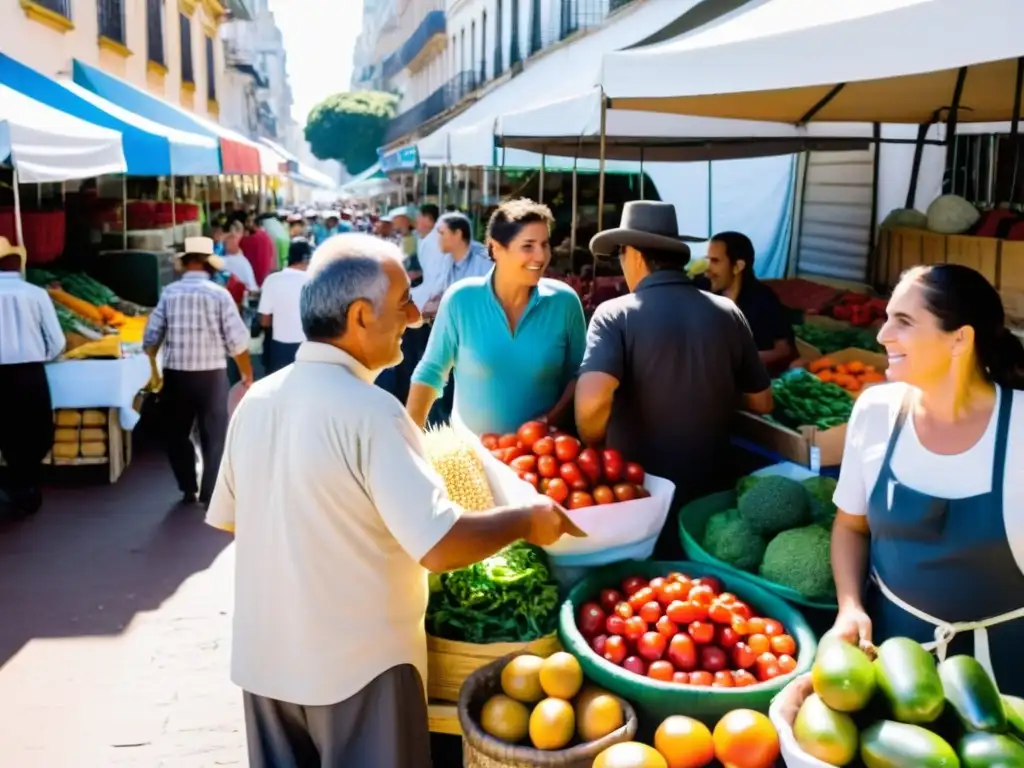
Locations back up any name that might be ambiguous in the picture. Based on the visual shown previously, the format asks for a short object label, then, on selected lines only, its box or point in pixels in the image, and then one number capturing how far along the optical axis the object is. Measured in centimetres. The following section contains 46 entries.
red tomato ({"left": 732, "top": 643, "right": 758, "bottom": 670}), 261
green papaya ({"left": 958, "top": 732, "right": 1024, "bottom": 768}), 187
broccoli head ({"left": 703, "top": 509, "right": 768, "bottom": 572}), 318
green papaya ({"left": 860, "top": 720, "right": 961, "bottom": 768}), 191
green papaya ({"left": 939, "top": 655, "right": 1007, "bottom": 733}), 196
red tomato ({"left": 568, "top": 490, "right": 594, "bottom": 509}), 304
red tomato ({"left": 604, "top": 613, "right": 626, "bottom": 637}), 274
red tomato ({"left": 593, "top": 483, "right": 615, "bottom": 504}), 310
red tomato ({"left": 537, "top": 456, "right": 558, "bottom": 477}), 320
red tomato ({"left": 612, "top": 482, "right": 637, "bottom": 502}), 313
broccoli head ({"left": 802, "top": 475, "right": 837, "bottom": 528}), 335
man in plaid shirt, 669
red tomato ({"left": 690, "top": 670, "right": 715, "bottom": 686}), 254
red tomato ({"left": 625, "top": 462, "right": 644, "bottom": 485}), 324
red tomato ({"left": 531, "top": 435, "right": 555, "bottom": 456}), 329
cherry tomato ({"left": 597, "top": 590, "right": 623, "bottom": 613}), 288
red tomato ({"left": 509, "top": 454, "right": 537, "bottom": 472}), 324
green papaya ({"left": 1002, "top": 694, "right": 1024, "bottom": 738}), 200
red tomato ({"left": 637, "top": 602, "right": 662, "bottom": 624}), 276
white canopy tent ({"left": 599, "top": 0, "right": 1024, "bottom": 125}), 273
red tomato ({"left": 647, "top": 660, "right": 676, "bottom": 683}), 257
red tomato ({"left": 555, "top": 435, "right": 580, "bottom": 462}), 325
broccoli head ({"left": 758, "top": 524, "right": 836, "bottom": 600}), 290
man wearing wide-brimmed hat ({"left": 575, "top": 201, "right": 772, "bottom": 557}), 356
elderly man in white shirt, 220
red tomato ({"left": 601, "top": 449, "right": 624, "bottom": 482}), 322
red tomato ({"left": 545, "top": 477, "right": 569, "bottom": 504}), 307
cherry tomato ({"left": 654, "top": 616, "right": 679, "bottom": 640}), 270
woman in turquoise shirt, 394
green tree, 5522
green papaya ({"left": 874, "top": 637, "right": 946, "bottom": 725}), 202
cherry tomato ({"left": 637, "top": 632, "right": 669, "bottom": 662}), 266
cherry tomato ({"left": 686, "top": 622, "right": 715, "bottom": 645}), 267
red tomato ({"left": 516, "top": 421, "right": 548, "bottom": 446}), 340
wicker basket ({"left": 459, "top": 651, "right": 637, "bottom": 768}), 240
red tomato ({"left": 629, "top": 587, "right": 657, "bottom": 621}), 282
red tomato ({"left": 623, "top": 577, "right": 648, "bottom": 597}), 294
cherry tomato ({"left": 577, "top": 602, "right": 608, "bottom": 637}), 280
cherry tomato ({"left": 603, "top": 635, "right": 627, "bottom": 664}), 267
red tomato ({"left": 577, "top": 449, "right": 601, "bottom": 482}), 320
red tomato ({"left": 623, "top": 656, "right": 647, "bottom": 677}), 263
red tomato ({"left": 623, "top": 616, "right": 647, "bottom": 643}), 272
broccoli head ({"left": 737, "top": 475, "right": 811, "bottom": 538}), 319
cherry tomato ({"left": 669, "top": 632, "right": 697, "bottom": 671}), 262
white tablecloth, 743
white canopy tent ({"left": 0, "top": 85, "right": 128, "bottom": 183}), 634
